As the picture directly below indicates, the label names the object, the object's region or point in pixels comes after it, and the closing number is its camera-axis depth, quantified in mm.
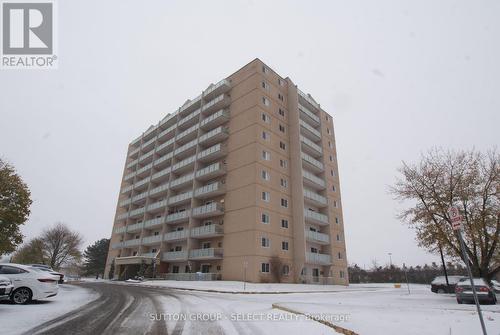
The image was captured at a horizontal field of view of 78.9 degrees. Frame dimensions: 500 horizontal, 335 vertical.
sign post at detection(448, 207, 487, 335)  7813
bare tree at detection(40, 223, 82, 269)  66812
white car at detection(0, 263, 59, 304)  12672
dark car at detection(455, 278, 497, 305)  15805
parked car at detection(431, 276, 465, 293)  28419
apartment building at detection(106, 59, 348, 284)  36469
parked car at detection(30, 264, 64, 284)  28402
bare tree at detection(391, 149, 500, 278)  20750
